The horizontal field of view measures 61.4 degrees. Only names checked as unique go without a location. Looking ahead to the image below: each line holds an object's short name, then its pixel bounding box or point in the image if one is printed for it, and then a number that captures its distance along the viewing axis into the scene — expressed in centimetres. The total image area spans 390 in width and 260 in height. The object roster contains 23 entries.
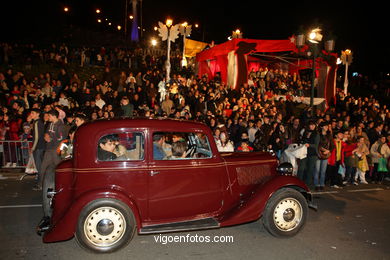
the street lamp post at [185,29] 2067
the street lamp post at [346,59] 2450
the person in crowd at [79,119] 744
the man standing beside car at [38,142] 803
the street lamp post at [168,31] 1709
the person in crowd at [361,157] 959
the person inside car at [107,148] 466
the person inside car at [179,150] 498
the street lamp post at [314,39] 1202
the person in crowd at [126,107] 1173
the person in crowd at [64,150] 617
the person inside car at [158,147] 483
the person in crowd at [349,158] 945
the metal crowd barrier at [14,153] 981
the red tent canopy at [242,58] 1719
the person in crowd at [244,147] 764
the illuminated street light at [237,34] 2403
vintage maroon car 454
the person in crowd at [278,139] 971
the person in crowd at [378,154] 991
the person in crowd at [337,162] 914
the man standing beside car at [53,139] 762
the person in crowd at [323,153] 852
